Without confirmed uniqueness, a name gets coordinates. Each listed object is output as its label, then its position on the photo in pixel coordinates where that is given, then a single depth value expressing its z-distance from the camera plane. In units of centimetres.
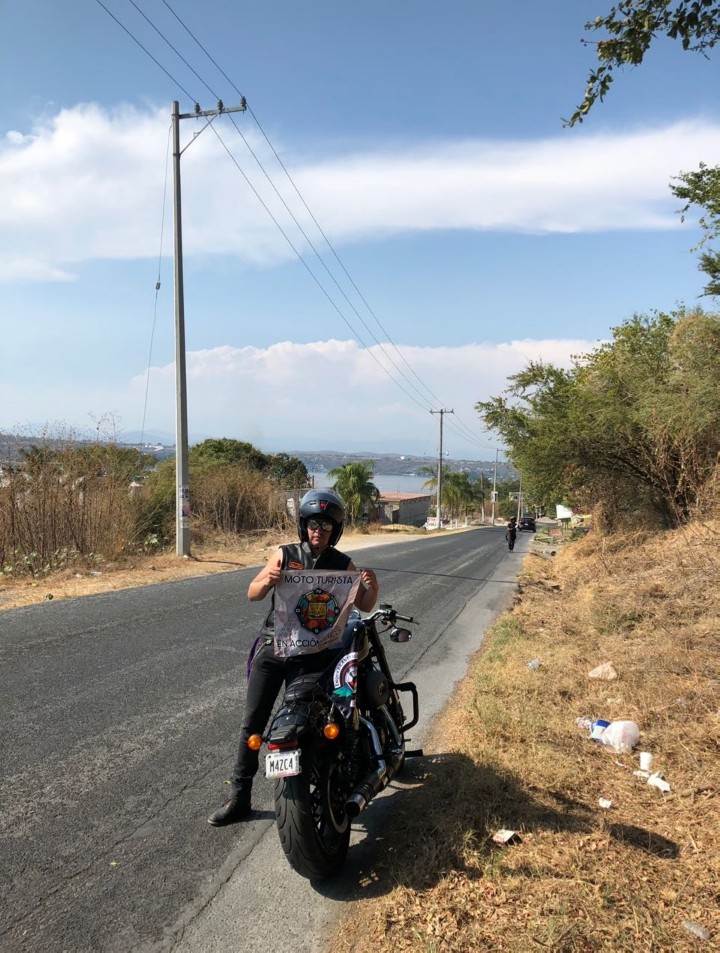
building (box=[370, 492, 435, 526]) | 8031
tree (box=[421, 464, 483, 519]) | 7698
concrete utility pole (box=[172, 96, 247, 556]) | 1655
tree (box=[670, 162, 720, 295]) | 1423
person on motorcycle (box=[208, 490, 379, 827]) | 360
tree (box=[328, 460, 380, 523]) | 4675
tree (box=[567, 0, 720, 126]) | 378
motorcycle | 299
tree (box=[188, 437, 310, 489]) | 5674
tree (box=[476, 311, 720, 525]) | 1414
